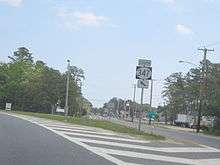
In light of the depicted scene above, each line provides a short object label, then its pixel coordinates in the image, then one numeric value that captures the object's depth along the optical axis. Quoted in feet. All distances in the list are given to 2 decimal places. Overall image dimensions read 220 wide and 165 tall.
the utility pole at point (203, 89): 229.82
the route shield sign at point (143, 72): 92.73
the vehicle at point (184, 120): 356.79
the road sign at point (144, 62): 93.25
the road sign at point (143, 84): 91.77
